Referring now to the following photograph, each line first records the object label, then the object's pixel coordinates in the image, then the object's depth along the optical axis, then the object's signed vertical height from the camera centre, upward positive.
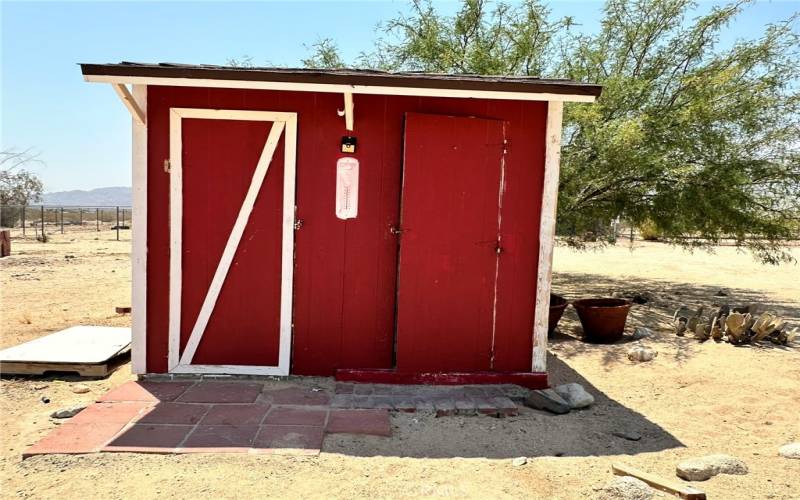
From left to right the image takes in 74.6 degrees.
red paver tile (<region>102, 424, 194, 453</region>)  3.38 -1.52
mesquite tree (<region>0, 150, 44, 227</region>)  27.30 +0.79
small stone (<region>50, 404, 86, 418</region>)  3.91 -1.53
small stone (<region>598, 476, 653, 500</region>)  2.88 -1.45
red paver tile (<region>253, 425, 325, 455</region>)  3.43 -1.52
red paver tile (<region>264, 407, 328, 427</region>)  3.86 -1.50
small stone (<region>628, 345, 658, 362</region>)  5.93 -1.41
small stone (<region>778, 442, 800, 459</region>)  3.57 -1.48
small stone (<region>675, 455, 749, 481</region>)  3.23 -1.47
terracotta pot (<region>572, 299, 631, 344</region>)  6.57 -1.17
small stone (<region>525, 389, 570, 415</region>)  4.37 -1.48
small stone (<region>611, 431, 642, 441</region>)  3.90 -1.55
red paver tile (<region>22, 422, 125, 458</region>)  3.32 -1.53
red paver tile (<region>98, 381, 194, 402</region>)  4.22 -1.50
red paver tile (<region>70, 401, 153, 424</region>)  3.79 -1.51
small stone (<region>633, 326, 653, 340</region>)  6.87 -1.36
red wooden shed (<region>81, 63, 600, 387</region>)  4.64 -0.13
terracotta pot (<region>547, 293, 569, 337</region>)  6.64 -1.05
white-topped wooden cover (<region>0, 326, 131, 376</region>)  4.77 -1.39
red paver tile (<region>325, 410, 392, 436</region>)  3.75 -1.50
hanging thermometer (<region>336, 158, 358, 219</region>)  4.72 +0.27
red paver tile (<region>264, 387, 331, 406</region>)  4.25 -1.49
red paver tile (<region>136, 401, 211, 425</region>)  3.82 -1.51
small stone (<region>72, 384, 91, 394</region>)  4.48 -1.55
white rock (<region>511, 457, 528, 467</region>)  3.41 -1.54
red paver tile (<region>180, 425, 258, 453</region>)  3.42 -1.52
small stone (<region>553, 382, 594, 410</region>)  4.50 -1.47
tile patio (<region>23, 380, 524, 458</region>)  3.46 -1.51
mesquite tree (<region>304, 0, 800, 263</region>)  7.18 +1.55
